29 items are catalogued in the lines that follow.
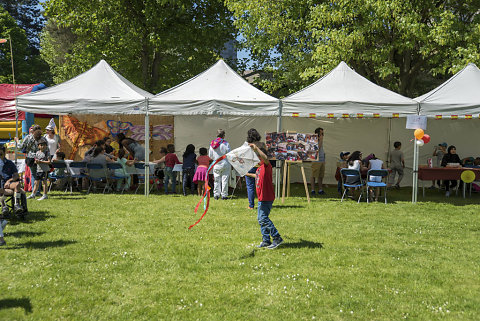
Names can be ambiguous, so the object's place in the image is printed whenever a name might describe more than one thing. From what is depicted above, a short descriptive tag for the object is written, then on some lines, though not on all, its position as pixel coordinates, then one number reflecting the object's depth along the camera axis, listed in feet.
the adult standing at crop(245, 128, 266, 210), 29.17
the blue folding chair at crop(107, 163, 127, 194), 35.12
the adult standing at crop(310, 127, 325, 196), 38.45
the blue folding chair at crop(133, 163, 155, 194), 35.88
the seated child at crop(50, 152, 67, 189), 34.81
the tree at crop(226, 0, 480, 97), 43.47
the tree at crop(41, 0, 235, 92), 65.31
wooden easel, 31.69
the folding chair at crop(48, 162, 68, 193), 34.00
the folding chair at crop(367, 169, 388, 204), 32.19
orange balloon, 30.63
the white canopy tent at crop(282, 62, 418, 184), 32.65
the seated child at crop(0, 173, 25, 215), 22.63
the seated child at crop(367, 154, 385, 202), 33.27
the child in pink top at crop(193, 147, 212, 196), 33.81
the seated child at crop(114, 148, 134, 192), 36.19
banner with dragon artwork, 46.70
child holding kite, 18.62
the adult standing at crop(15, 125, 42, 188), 31.04
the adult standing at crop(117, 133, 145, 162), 39.52
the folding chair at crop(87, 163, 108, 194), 34.83
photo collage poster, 32.14
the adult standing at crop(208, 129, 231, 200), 32.68
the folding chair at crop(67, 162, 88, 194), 34.81
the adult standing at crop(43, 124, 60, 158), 35.60
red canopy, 46.21
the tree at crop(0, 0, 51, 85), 104.99
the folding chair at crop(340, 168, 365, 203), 32.65
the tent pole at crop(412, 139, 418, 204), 32.75
